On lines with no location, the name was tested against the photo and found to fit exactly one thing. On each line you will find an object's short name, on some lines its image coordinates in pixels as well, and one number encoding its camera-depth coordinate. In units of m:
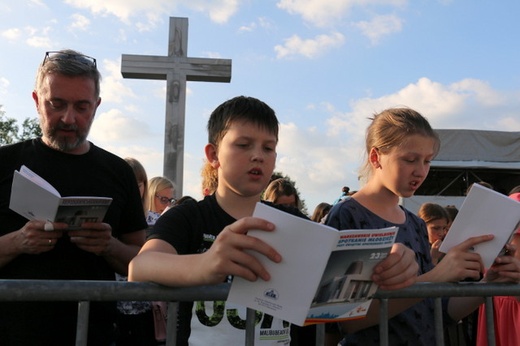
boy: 1.17
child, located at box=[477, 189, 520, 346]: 2.66
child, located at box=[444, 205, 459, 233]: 5.10
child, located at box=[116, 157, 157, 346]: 3.46
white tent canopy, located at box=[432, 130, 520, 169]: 12.06
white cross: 7.28
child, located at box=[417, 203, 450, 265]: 4.57
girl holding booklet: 1.94
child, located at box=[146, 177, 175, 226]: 4.77
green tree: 38.53
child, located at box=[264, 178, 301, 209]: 4.30
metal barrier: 1.34
